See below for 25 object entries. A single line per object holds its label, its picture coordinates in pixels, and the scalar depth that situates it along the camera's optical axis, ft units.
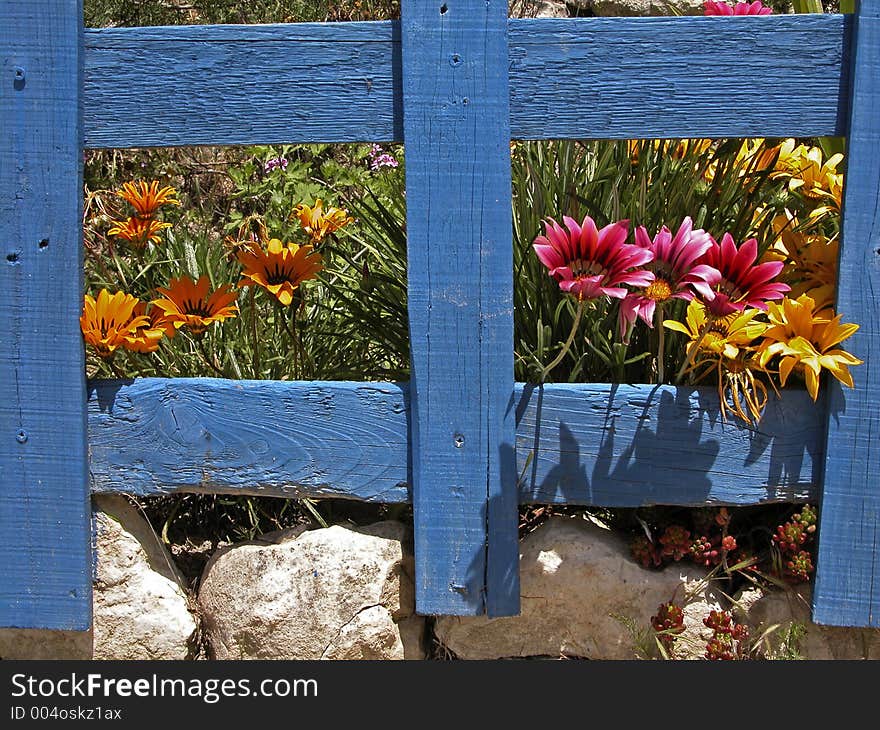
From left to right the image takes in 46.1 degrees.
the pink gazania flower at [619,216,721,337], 6.17
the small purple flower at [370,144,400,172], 10.26
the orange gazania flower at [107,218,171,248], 8.27
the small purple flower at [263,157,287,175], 10.65
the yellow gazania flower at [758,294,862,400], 6.27
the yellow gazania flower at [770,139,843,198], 7.13
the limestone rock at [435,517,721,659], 7.32
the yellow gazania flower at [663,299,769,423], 6.42
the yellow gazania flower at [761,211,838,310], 6.80
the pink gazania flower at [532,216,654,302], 6.11
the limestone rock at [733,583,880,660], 7.26
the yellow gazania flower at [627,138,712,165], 7.66
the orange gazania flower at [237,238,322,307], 7.22
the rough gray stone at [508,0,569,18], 12.54
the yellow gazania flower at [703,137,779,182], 7.59
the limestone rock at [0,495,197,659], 7.53
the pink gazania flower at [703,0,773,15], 7.45
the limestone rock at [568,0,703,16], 12.53
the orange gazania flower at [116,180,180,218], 8.30
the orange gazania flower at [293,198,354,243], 8.03
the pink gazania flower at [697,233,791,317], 6.34
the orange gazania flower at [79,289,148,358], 6.91
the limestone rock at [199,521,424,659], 7.35
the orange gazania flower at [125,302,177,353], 7.07
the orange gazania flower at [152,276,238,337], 7.16
